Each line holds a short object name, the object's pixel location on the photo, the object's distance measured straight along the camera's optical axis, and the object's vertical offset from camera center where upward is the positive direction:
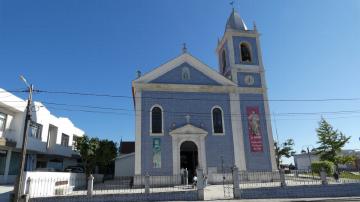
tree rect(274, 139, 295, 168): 47.34 +3.33
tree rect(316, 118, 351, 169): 35.59 +3.41
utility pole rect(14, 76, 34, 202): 13.81 +0.14
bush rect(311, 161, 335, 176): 27.08 +0.37
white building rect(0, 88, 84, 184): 26.75 +4.50
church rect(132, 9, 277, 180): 23.33 +4.88
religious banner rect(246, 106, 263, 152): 24.91 +3.92
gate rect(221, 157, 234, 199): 21.86 -0.16
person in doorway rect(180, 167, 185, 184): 22.59 -0.05
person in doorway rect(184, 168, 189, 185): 22.00 -0.18
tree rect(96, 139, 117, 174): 26.30 +2.29
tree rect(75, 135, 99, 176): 25.75 +2.55
